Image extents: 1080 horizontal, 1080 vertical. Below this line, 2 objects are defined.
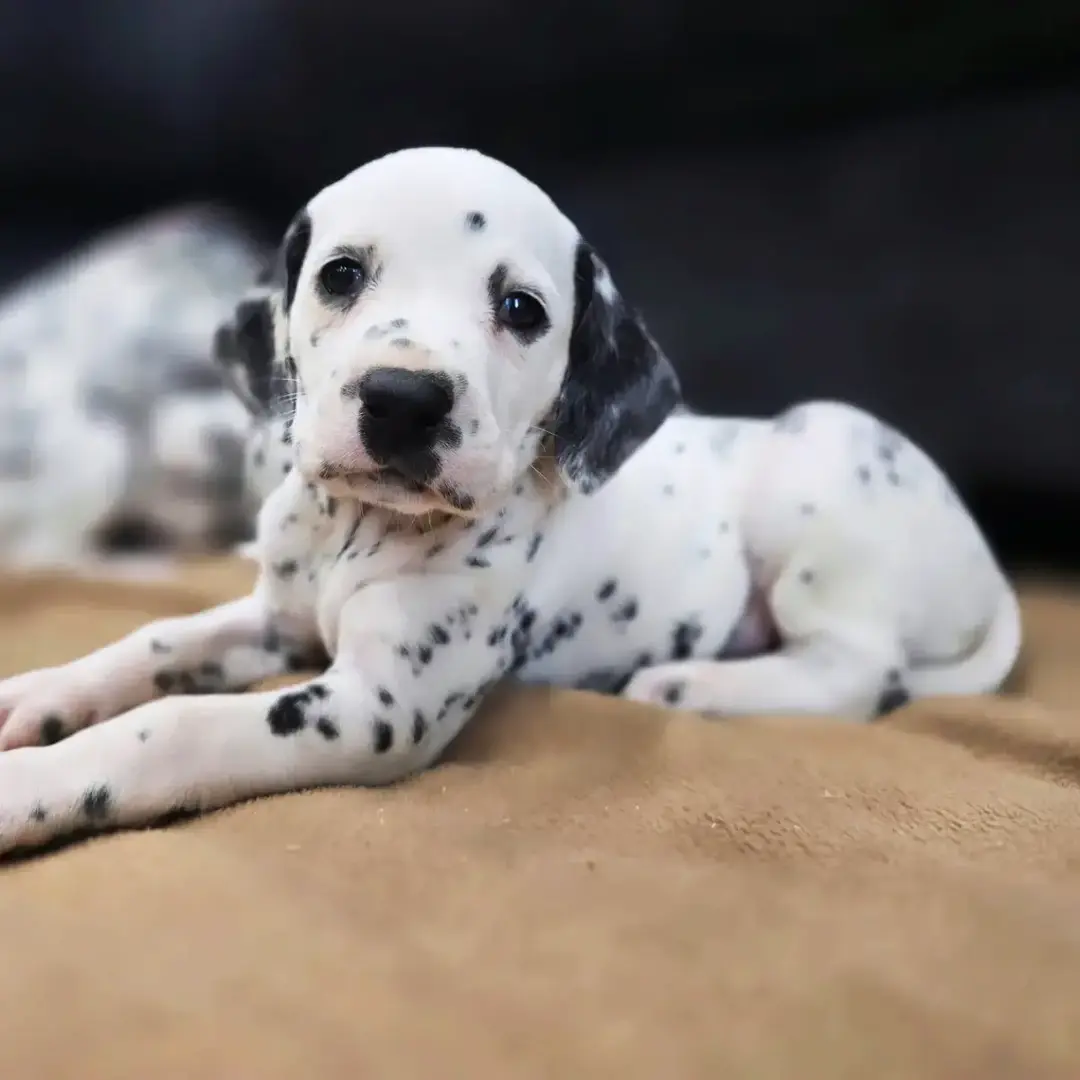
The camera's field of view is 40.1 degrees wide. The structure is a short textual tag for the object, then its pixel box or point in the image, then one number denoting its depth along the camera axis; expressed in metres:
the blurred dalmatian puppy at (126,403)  0.62
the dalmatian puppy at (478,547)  0.38
